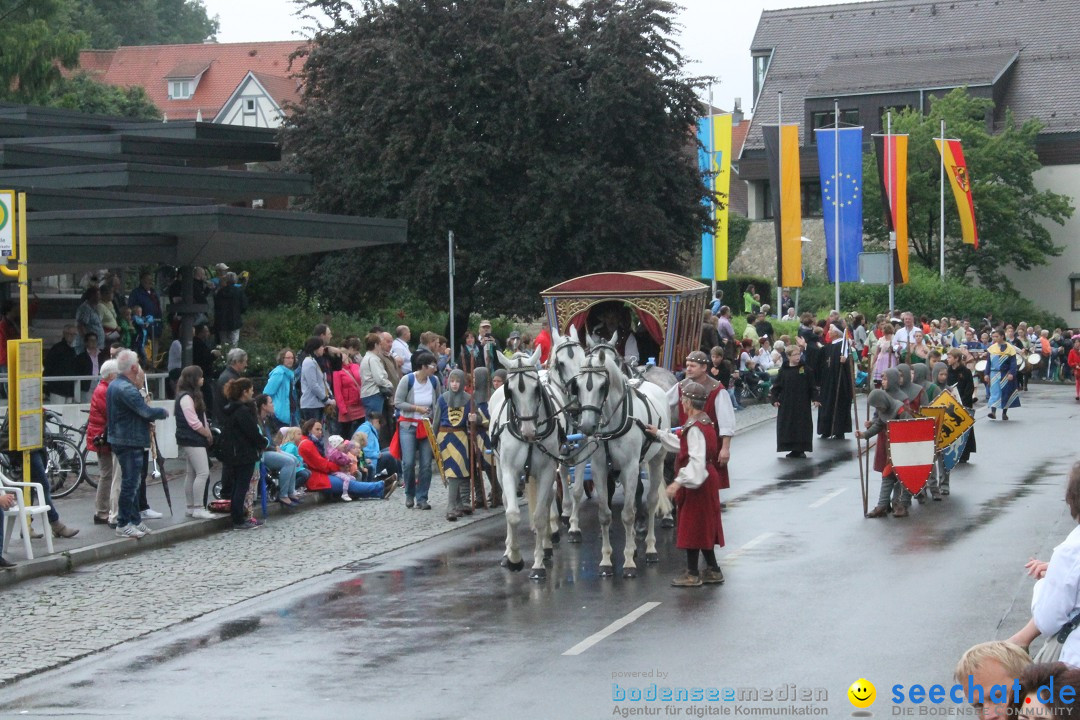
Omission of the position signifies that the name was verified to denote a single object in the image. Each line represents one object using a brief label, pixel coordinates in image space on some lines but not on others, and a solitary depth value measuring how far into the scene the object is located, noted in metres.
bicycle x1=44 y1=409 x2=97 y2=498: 17.84
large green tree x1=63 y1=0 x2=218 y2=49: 92.31
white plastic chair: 13.70
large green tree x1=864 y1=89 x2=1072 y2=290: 58.12
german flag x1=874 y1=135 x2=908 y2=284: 44.25
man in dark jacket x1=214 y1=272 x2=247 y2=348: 24.91
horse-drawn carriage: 19.59
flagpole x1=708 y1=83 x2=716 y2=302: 42.31
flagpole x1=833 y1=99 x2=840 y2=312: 42.56
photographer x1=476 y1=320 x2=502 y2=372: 24.75
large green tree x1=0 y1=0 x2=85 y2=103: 42.19
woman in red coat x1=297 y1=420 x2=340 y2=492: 18.28
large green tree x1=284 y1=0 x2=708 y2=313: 34.03
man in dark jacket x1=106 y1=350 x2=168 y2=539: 14.88
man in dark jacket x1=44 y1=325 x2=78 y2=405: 20.38
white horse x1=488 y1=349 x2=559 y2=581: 12.98
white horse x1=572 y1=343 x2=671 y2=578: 13.12
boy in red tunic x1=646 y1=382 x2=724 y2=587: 11.91
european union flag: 42.53
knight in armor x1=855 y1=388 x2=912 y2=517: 16.20
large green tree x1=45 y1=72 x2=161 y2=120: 66.81
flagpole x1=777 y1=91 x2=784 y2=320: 41.78
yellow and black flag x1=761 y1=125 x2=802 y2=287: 41.81
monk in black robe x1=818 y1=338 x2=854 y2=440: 24.17
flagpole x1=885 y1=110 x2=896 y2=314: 42.75
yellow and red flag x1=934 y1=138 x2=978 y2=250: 52.00
